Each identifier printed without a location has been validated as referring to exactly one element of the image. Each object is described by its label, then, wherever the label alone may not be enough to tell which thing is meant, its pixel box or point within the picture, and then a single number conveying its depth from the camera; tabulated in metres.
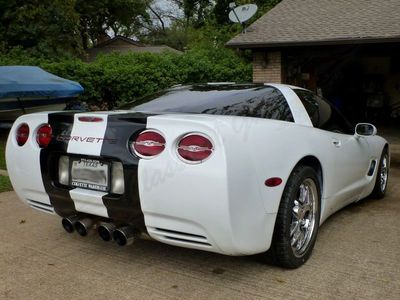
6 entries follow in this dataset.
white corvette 2.87
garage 10.40
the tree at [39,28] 20.33
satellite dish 11.41
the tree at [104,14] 30.25
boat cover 10.70
